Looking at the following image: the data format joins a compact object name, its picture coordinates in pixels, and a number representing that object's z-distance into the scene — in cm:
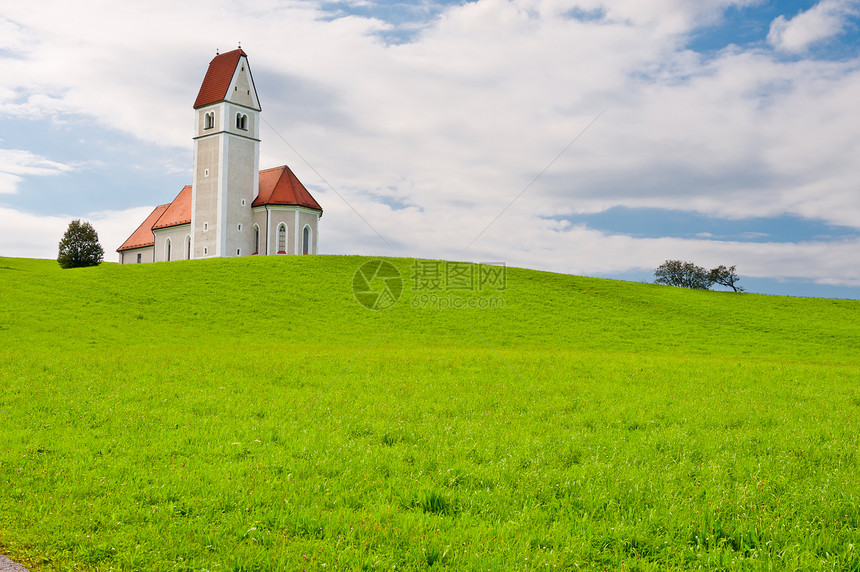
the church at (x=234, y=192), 7456
